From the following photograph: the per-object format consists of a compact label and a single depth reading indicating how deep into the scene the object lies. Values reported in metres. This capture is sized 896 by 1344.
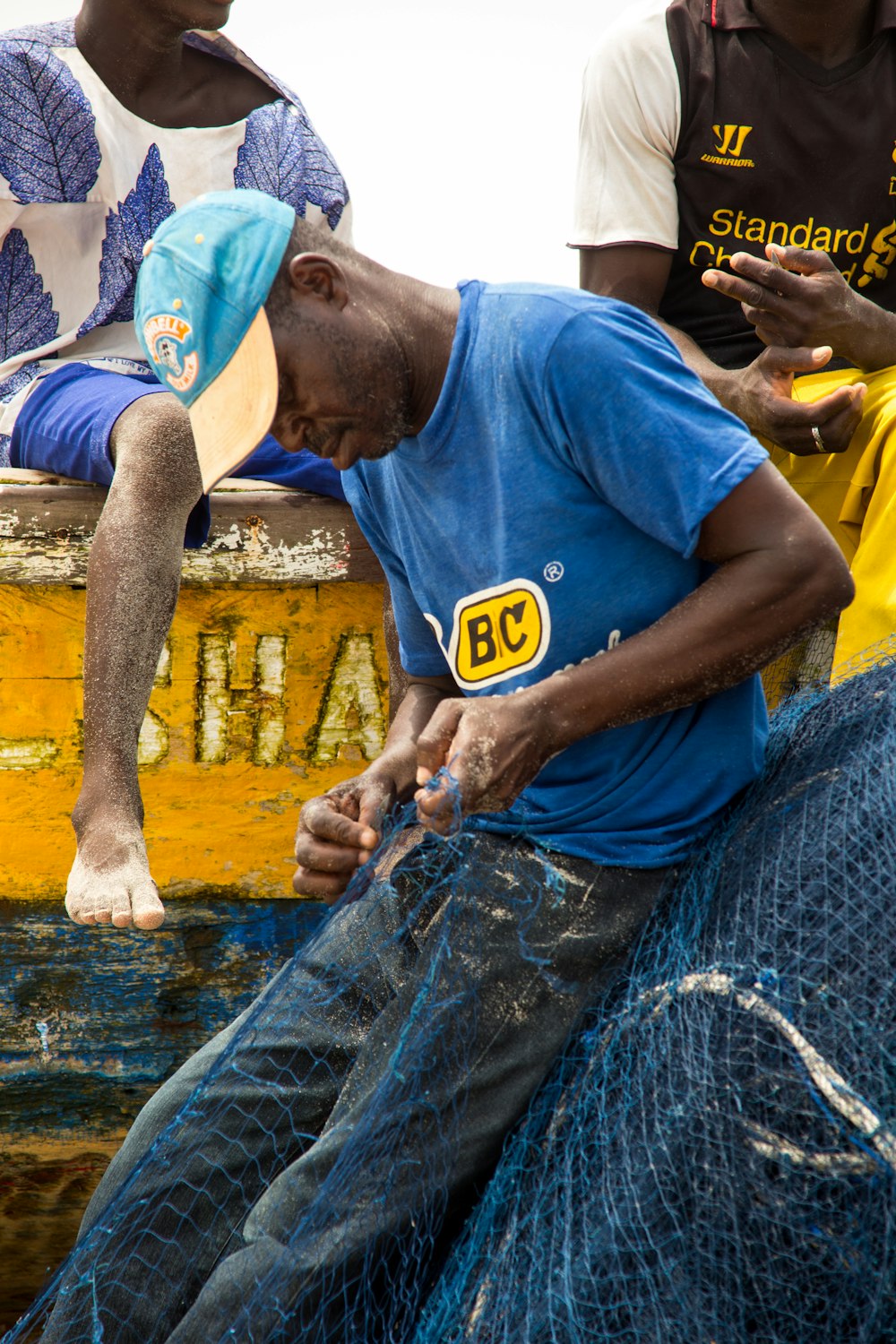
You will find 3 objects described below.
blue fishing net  4.48
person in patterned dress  5.13
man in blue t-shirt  4.55
